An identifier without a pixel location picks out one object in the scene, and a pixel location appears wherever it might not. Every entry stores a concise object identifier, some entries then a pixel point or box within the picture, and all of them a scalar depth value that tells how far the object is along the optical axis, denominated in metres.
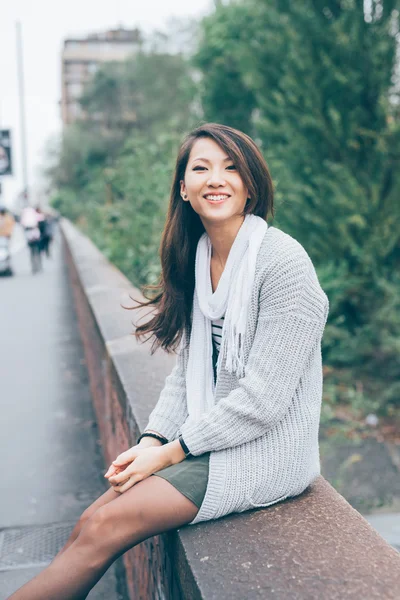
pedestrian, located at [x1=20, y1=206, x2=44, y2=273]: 17.92
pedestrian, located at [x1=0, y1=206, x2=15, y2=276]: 17.14
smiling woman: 1.90
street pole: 43.42
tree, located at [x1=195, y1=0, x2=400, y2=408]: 7.46
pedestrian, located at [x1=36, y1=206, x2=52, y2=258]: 19.66
